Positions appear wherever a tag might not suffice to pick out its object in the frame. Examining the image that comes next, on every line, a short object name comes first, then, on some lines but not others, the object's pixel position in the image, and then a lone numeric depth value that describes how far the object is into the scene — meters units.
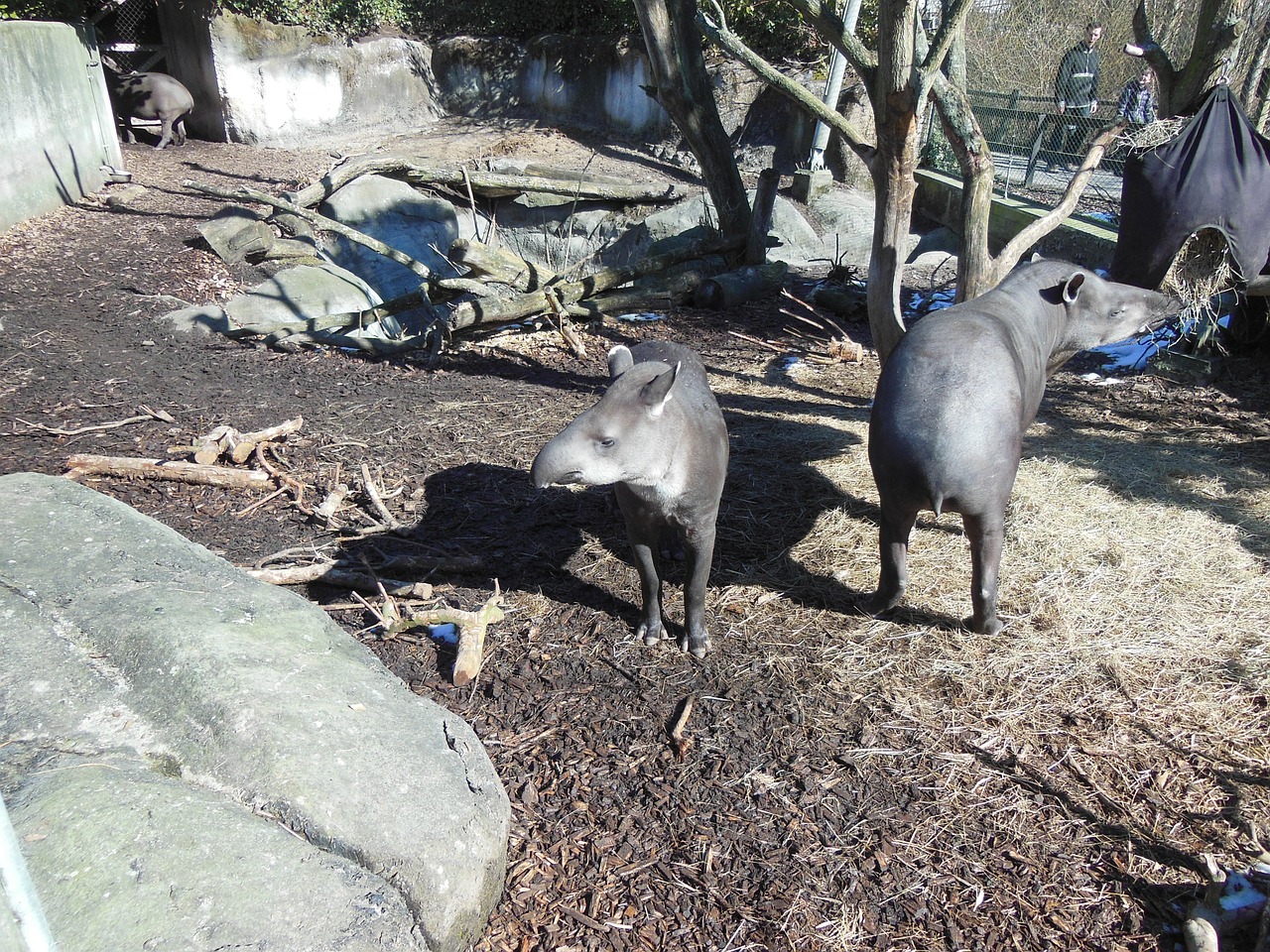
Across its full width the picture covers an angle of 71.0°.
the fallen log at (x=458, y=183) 11.73
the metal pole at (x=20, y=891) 1.17
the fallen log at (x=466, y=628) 3.71
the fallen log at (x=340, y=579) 4.21
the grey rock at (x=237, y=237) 10.62
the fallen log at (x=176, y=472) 5.22
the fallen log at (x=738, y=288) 9.77
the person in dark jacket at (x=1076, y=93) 11.13
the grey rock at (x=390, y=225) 11.59
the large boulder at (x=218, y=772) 1.96
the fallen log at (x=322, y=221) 7.98
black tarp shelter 5.13
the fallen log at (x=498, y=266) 8.16
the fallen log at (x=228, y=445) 5.44
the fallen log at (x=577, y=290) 8.00
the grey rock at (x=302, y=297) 8.86
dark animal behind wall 16.23
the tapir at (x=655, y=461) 3.27
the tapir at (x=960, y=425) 3.52
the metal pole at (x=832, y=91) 11.89
